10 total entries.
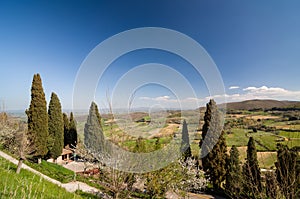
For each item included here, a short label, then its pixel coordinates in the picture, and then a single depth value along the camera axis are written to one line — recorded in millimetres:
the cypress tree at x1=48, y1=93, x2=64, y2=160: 22609
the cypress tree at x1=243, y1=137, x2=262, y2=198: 17742
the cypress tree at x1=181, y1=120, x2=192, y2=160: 20375
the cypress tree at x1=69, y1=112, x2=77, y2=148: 30103
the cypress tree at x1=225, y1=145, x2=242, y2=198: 17098
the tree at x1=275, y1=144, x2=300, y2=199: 4727
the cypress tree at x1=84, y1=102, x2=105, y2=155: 23188
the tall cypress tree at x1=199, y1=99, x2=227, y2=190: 19078
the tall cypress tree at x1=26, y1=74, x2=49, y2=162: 19188
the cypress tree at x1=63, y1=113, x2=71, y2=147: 30106
